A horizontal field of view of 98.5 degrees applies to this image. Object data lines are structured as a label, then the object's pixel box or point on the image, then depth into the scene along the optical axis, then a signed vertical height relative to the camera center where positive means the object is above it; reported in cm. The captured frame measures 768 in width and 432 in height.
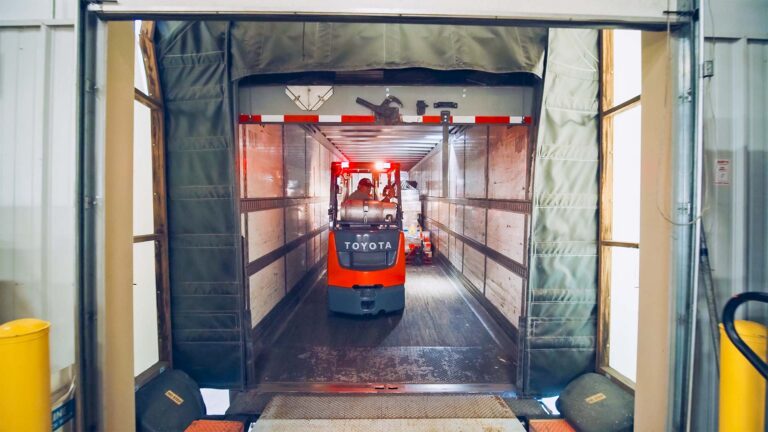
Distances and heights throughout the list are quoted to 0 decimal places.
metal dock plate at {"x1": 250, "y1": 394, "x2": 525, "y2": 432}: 285 -188
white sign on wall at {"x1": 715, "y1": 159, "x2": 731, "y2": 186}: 198 +22
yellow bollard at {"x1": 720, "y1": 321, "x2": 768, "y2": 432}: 172 -92
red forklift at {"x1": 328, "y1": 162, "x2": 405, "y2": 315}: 547 -102
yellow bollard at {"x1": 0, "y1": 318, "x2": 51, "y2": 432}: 164 -86
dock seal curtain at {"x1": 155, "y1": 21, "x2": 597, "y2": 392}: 331 +50
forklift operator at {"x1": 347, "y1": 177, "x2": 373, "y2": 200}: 642 +38
